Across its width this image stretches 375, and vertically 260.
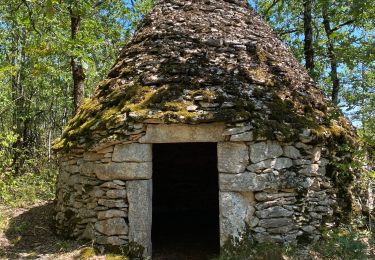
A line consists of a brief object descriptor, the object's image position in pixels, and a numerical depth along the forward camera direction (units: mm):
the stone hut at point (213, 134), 4371
